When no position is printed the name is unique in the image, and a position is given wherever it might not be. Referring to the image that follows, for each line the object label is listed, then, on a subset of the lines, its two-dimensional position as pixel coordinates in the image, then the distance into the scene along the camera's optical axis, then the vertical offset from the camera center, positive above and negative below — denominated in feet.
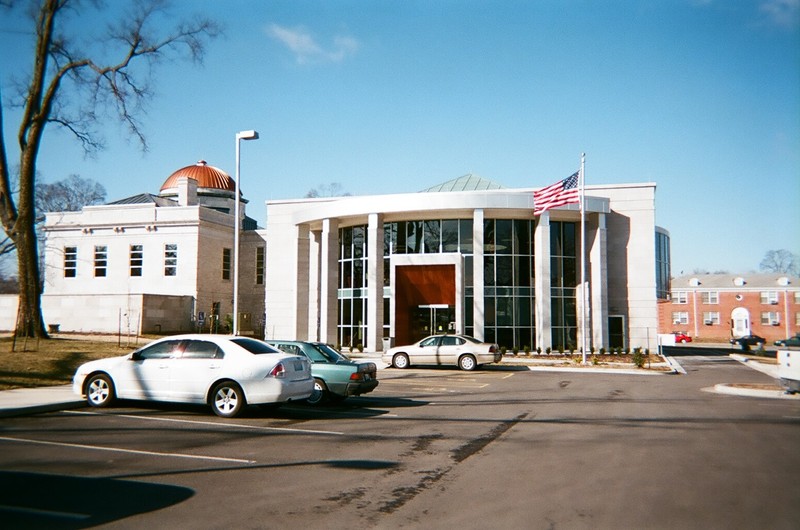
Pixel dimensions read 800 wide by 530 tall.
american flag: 97.50 +17.57
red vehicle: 215.88 -10.24
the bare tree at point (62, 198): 212.23 +39.73
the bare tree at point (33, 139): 76.59 +21.58
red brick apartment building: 240.94 +0.10
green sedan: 46.85 -5.07
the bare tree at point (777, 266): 304.58 +20.11
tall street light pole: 68.32 +8.33
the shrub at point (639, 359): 93.24 -7.61
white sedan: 39.11 -4.07
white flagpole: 100.68 +15.25
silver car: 86.02 -6.04
